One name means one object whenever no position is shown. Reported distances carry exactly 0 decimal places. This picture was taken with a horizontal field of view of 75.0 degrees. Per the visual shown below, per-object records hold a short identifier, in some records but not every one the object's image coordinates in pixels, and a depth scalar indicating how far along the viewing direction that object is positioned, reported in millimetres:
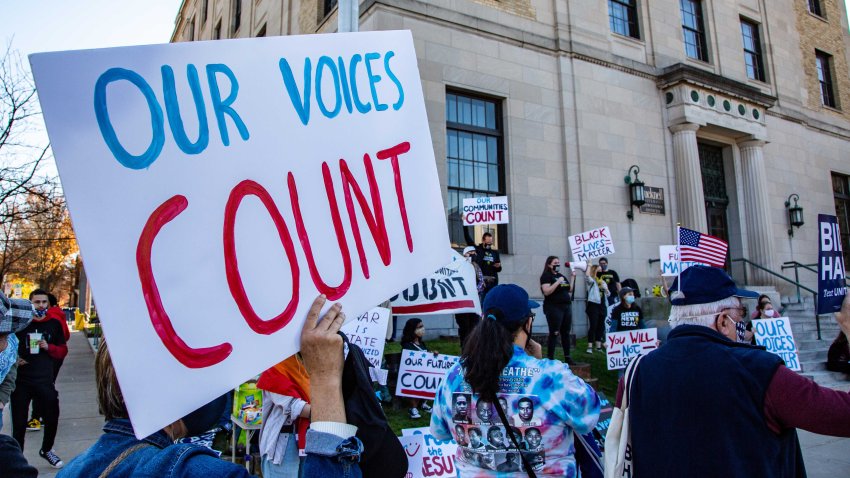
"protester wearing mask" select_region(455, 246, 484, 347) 8523
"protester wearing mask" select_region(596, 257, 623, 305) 11422
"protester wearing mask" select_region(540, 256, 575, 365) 8789
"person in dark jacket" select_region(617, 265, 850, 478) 1952
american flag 6195
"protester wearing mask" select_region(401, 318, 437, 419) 7500
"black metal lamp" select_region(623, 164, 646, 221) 14016
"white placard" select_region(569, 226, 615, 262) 10023
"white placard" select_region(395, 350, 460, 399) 6559
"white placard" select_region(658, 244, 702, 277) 9891
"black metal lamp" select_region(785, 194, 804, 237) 17062
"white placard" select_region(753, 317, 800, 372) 7980
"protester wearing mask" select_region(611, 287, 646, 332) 8359
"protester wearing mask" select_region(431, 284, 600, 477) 2406
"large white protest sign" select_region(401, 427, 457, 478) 4969
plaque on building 14465
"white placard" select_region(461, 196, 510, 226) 9445
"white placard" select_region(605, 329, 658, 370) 7285
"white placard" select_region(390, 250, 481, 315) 6980
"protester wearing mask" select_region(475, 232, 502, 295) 9297
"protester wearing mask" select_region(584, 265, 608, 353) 10625
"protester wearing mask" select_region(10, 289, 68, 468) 5938
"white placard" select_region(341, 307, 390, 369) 6129
